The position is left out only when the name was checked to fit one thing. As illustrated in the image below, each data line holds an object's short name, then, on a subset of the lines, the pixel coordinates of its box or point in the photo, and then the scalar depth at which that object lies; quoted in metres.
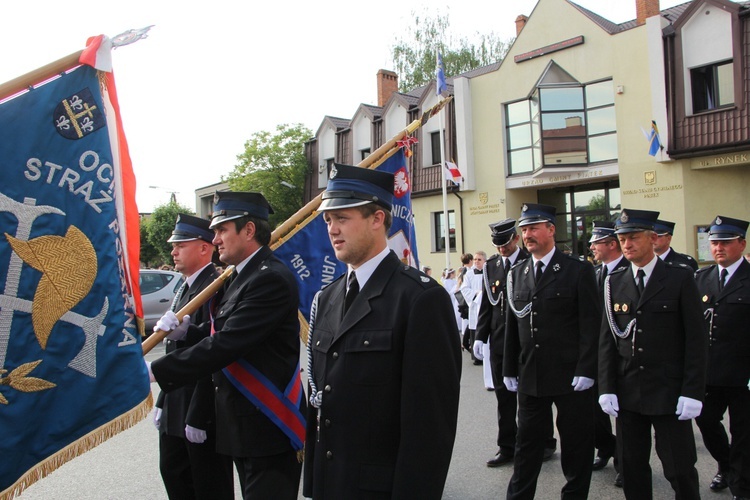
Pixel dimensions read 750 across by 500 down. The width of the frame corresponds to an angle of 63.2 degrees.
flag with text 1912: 5.58
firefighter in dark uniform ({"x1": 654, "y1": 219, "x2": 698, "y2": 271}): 6.49
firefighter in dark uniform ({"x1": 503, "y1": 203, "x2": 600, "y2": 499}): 4.41
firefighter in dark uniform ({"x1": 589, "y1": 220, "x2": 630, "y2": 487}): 5.74
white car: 15.41
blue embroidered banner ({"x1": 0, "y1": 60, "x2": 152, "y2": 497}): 2.70
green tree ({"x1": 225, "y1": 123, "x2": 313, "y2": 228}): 31.59
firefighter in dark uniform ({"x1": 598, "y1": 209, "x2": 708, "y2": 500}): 3.89
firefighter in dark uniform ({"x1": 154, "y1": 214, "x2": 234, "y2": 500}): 3.52
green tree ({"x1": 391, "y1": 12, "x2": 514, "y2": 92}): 38.28
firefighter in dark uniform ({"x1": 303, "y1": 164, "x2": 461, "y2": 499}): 2.27
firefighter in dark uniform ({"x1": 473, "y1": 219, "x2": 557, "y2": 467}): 5.90
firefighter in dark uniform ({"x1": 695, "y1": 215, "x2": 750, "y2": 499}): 4.80
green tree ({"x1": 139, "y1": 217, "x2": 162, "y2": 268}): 39.51
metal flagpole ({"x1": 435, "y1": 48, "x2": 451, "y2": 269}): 16.49
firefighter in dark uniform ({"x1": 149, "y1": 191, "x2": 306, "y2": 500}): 3.17
